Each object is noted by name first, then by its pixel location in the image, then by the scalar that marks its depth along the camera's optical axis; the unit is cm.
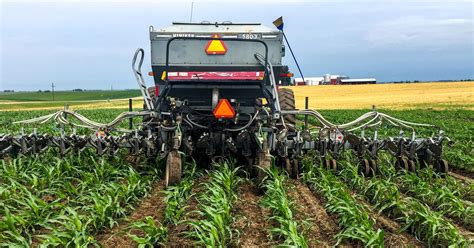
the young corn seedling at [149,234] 383
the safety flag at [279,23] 805
